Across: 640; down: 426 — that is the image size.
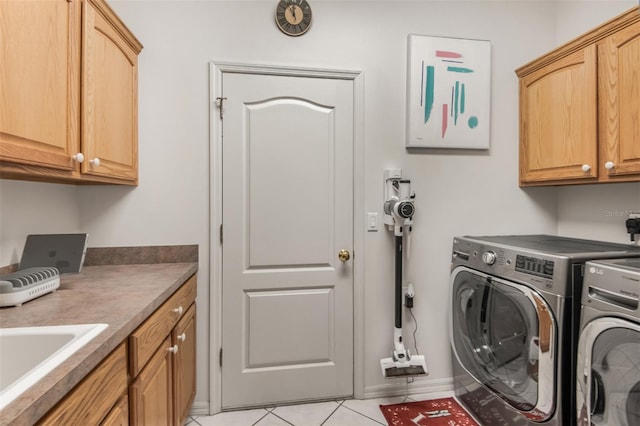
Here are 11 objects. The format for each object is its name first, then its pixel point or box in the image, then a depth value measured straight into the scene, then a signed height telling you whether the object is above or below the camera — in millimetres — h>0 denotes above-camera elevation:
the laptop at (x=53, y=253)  1444 -197
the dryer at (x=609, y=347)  1166 -509
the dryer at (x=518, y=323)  1422 -560
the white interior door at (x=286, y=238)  1991 -182
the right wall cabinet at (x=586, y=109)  1580 +550
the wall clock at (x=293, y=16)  2014 +1169
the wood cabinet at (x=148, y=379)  800 -549
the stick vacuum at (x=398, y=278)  2014 -420
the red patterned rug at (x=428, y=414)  1865 -1195
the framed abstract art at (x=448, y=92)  2127 +757
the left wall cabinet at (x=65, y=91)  996 +431
